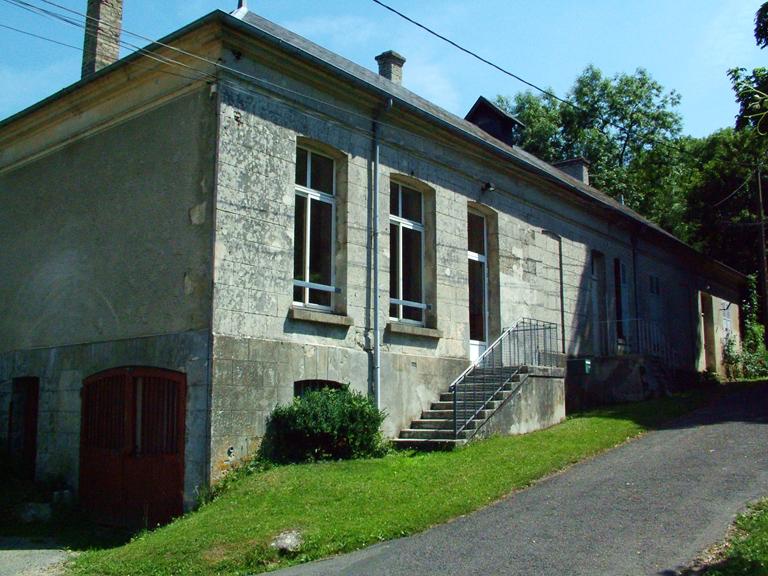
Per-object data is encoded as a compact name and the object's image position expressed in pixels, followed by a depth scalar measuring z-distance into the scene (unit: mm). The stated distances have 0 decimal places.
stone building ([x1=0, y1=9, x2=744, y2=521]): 11789
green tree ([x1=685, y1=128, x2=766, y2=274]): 30578
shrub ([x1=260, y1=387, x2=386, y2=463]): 11836
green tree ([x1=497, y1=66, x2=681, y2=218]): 39531
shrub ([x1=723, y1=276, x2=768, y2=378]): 32500
